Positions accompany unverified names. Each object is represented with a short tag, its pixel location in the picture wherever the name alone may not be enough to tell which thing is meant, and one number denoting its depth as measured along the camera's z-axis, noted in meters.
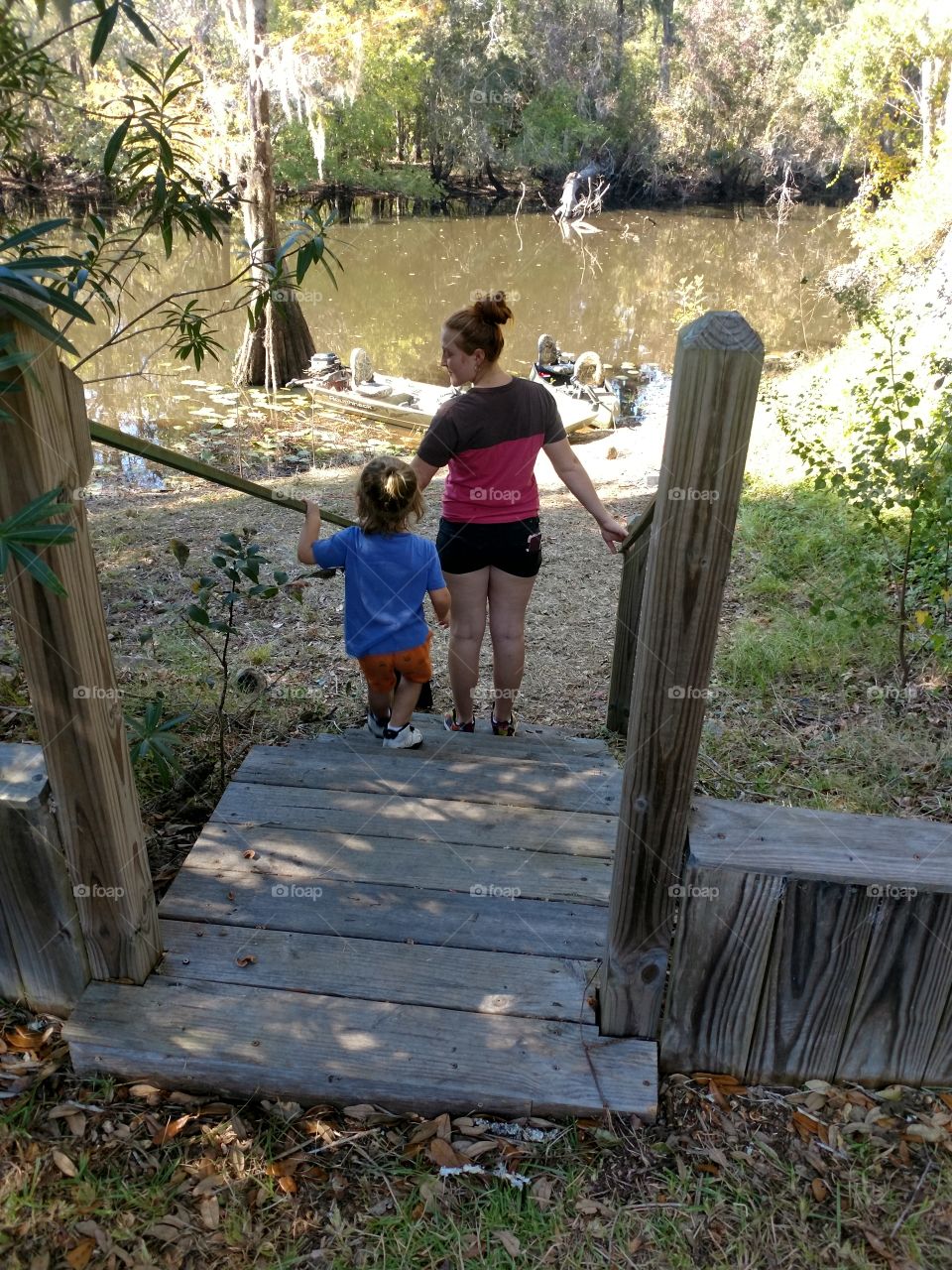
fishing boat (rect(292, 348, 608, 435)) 11.96
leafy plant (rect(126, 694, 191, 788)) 2.33
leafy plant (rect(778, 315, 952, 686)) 3.82
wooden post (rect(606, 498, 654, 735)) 3.07
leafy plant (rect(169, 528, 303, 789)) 2.71
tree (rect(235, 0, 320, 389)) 11.86
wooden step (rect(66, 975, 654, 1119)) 1.74
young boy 2.78
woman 2.80
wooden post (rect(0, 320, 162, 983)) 1.47
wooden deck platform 1.76
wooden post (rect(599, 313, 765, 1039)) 1.35
